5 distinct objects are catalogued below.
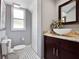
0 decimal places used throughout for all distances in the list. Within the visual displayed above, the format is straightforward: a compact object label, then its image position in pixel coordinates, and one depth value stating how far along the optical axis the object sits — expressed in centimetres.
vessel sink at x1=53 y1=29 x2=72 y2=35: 102
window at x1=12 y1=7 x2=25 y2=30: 295
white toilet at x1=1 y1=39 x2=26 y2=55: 159
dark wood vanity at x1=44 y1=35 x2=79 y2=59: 76
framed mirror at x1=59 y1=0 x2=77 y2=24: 120
